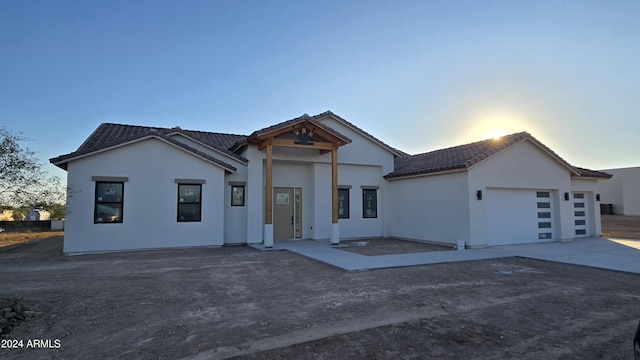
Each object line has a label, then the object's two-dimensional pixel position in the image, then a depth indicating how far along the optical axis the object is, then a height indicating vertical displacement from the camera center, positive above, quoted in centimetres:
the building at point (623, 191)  3011 +118
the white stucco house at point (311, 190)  1169 +58
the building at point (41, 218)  2434 -89
